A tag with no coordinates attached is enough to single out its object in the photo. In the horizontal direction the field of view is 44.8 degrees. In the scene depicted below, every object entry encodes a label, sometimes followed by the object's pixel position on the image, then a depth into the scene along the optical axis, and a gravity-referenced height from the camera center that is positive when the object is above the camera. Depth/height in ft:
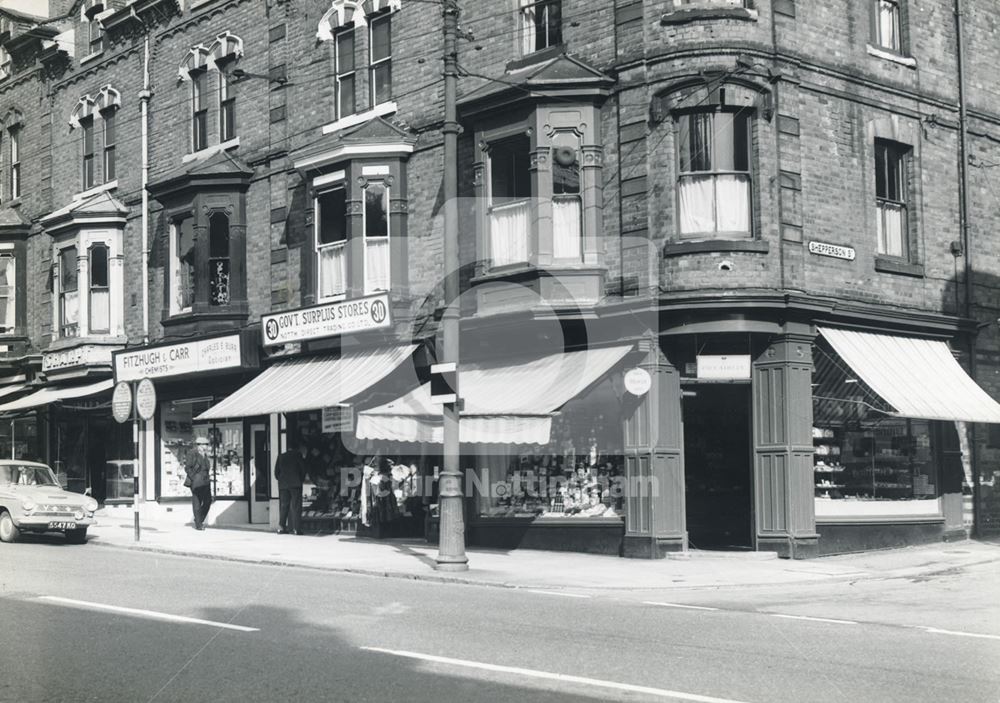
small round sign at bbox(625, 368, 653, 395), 61.87 +1.99
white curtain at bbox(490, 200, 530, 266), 68.13 +10.78
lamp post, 57.16 +4.43
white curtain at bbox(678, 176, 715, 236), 63.36 +11.28
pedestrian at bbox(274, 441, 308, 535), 79.10 -3.81
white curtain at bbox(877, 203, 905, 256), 69.67 +10.82
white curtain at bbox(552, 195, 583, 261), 66.33 +10.68
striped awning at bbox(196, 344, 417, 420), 72.13 +2.71
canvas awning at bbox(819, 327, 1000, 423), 62.85 +2.18
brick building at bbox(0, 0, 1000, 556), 62.69 +9.27
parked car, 71.05 -4.48
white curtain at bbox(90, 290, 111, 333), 99.60 +9.77
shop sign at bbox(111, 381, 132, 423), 74.84 +1.66
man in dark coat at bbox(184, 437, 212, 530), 83.41 -3.71
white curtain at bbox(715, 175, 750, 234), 63.16 +11.31
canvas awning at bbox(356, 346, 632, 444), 60.29 +1.14
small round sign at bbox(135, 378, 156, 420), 73.36 +1.83
